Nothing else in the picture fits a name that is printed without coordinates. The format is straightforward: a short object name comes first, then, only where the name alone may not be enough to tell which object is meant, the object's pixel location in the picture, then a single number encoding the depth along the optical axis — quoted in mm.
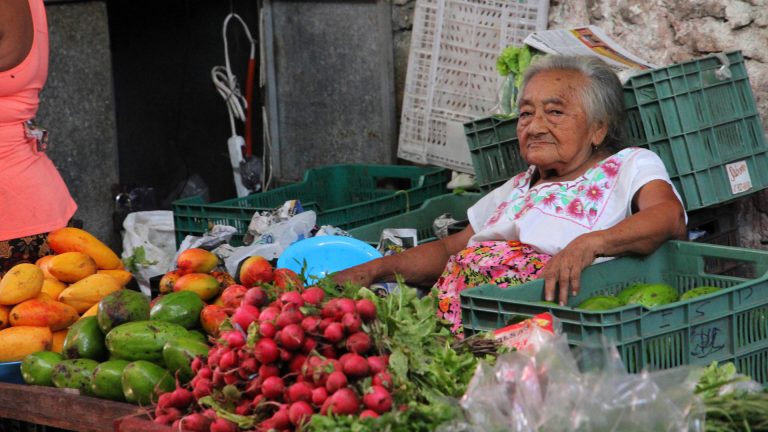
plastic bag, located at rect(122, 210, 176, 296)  5207
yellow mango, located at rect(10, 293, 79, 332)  3404
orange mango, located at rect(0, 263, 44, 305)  3490
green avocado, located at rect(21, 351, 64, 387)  3059
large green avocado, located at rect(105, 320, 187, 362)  2920
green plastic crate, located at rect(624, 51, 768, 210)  3799
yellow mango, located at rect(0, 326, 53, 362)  3275
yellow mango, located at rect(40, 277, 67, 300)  3715
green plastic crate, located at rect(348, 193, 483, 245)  4438
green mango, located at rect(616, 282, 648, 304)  3211
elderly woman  3576
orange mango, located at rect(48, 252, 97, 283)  3762
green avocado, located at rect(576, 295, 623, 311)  3066
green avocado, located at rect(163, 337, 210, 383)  2768
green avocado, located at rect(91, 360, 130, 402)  2834
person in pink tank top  4293
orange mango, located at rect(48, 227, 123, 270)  4020
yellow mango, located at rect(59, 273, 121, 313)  3615
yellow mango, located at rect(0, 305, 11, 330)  3456
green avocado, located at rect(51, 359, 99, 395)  2920
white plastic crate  5133
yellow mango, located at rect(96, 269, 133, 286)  3900
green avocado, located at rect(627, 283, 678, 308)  3150
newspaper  4146
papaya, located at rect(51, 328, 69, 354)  3430
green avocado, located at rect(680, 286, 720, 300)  3098
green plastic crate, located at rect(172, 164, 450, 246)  4559
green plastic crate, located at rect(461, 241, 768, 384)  2617
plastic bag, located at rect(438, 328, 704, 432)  2137
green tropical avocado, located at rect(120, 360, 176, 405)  2744
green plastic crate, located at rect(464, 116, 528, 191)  4328
